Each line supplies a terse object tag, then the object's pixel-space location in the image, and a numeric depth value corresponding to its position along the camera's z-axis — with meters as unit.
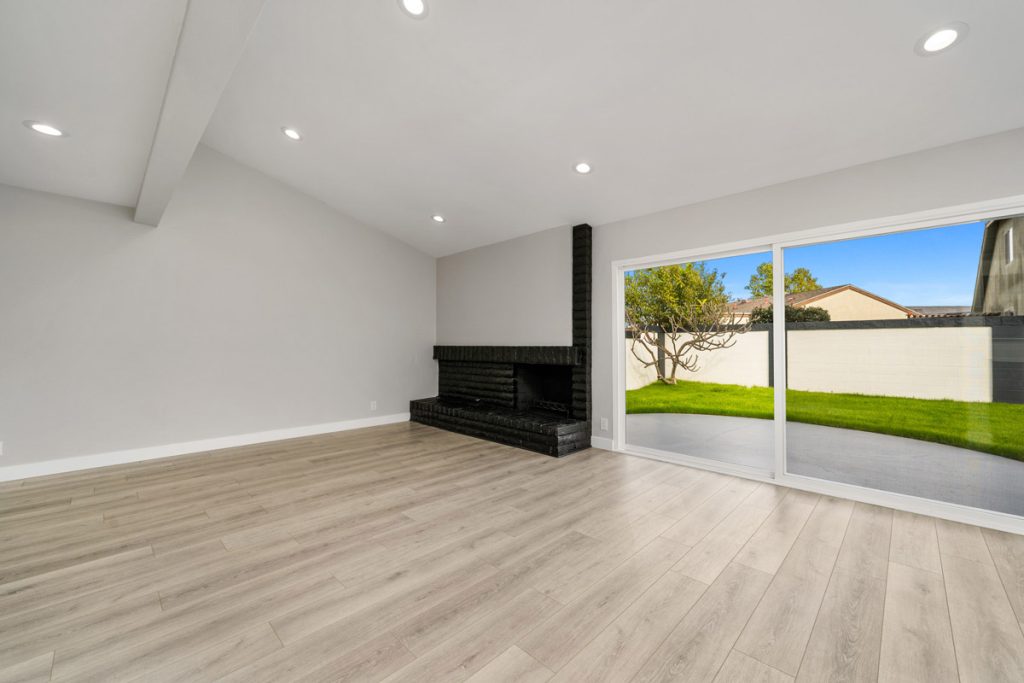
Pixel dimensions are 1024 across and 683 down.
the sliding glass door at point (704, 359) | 3.69
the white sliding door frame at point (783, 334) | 2.53
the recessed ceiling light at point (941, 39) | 1.95
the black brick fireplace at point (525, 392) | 4.30
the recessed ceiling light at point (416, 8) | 2.28
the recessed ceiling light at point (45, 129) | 2.75
